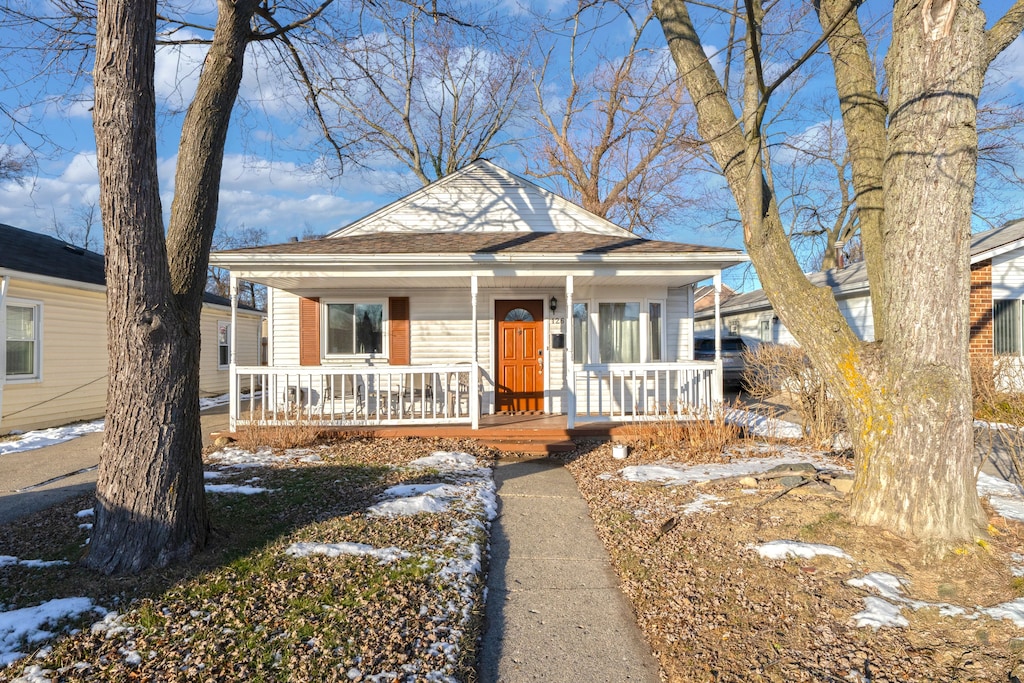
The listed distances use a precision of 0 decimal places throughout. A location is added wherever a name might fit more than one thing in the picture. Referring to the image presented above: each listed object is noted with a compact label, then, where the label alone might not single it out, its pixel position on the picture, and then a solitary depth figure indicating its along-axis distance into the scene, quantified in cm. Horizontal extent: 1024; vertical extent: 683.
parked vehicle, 1584
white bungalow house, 847
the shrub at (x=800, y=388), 763
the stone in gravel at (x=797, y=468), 523
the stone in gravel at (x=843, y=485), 476
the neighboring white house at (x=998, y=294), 1103
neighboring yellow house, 948
